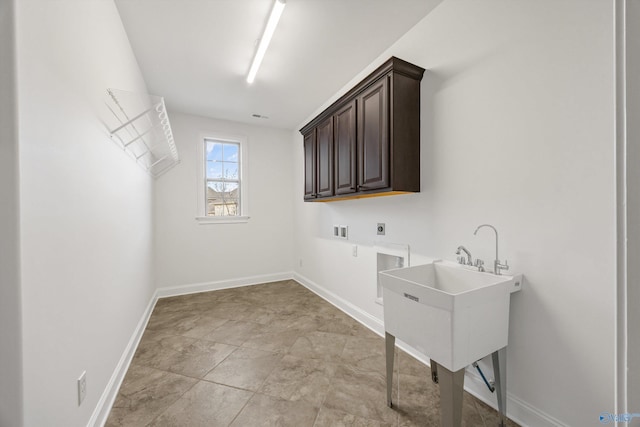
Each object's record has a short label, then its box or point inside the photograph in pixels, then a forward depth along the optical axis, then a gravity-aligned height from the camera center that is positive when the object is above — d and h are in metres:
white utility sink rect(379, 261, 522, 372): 1.25 -0.57
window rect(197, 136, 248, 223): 4.15 +0.54
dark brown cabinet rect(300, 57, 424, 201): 2.00 +0.67
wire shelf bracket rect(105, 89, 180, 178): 1.82 +0.74
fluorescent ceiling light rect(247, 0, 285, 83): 1.85 +1.48
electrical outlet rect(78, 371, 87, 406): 1.26 -0.87
